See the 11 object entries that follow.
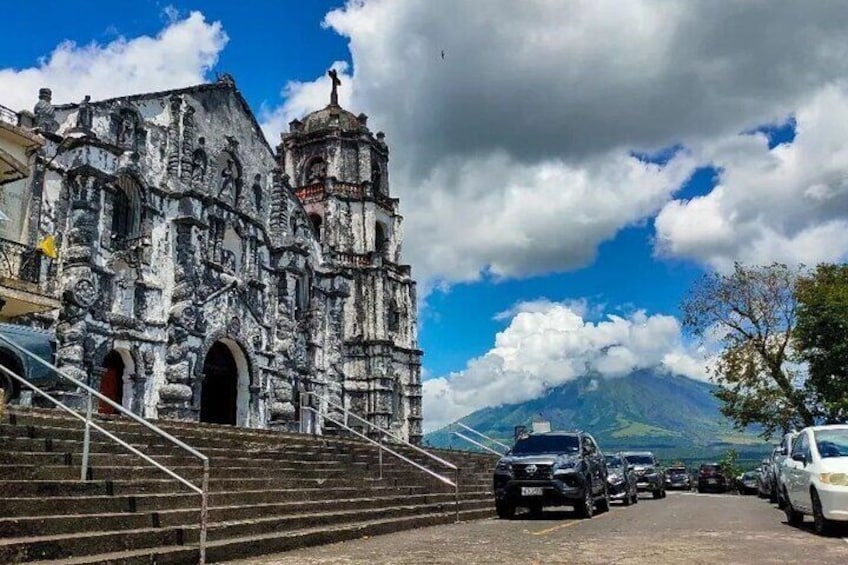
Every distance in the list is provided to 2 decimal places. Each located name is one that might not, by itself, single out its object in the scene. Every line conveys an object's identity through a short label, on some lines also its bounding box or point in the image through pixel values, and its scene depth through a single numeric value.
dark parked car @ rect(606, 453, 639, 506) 21.56
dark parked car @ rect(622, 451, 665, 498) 26.69
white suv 10.48
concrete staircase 7.95
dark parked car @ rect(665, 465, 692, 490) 41.22
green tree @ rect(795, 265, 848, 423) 29.91
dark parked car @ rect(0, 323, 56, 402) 16.66
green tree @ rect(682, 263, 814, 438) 34.81
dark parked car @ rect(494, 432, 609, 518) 15.13
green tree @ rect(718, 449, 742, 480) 41.69
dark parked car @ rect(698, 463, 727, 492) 37.62
